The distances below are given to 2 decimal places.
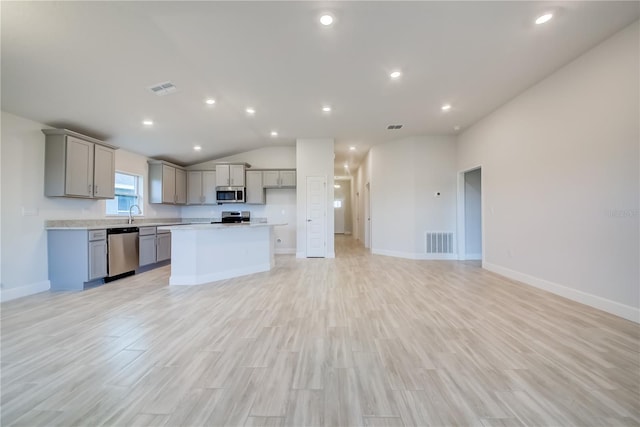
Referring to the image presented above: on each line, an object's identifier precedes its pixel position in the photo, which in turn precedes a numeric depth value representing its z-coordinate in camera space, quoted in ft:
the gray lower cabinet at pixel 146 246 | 16.14
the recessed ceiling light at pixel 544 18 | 8.10
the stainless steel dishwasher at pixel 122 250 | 14.07
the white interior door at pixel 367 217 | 27.22
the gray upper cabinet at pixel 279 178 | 22.89
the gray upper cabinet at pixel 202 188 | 22.99
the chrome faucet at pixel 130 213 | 17.68
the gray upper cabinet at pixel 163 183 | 20.20
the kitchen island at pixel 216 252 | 13.28
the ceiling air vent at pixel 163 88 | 11.94
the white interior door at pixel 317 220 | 21.02
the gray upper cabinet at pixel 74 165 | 12.61
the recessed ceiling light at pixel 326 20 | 8.14
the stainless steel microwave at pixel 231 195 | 22.45
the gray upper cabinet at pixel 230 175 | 22.35
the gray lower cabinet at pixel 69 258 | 12.67
